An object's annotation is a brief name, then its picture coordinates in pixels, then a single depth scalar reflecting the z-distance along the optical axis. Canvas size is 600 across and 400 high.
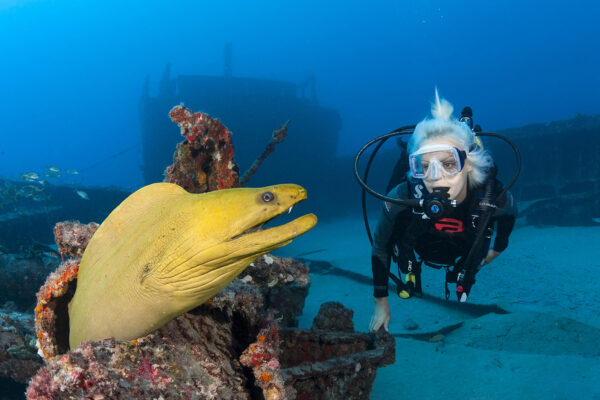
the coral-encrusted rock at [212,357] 1.21
